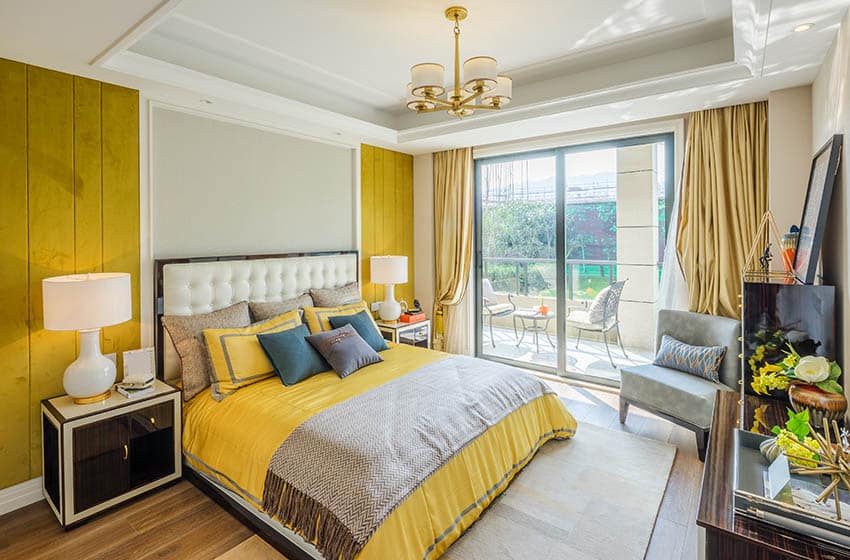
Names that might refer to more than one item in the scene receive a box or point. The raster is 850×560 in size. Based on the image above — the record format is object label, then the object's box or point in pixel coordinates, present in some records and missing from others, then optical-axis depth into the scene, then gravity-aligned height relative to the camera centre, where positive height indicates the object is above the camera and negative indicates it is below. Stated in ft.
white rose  6.12 -1.35
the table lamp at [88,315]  7.50 -0.70
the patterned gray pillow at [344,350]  10.15 -1.80
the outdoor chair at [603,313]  13.98 -1.30
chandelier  7.79 +3.40
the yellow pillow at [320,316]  11.63 -1.12
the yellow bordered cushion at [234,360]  9.18 -1.83
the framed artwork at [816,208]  6.88 +1.10
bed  6.19 -2.87
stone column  13.19 +1.06
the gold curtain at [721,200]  10.94 +1.87
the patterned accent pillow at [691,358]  10.46 -2.08
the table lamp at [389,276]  14.64 -0.08
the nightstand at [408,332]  14.75 -2.02
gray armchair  9.78 -2.59
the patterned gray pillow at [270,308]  11.25 -0.87
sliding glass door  13.37 +0.65
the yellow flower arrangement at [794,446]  4.46 -1.79
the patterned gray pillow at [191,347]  9.32 -1.56
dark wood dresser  3.84 -2.39
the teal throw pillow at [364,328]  11.75 -1.46
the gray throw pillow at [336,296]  12.95 -0.66
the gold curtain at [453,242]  16.42 +1.20
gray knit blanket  6.03 -2.78
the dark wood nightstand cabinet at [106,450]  7.62 -3.26
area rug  7.09 -4.29
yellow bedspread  6.33 -3.24
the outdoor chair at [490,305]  16.72 -1.20
